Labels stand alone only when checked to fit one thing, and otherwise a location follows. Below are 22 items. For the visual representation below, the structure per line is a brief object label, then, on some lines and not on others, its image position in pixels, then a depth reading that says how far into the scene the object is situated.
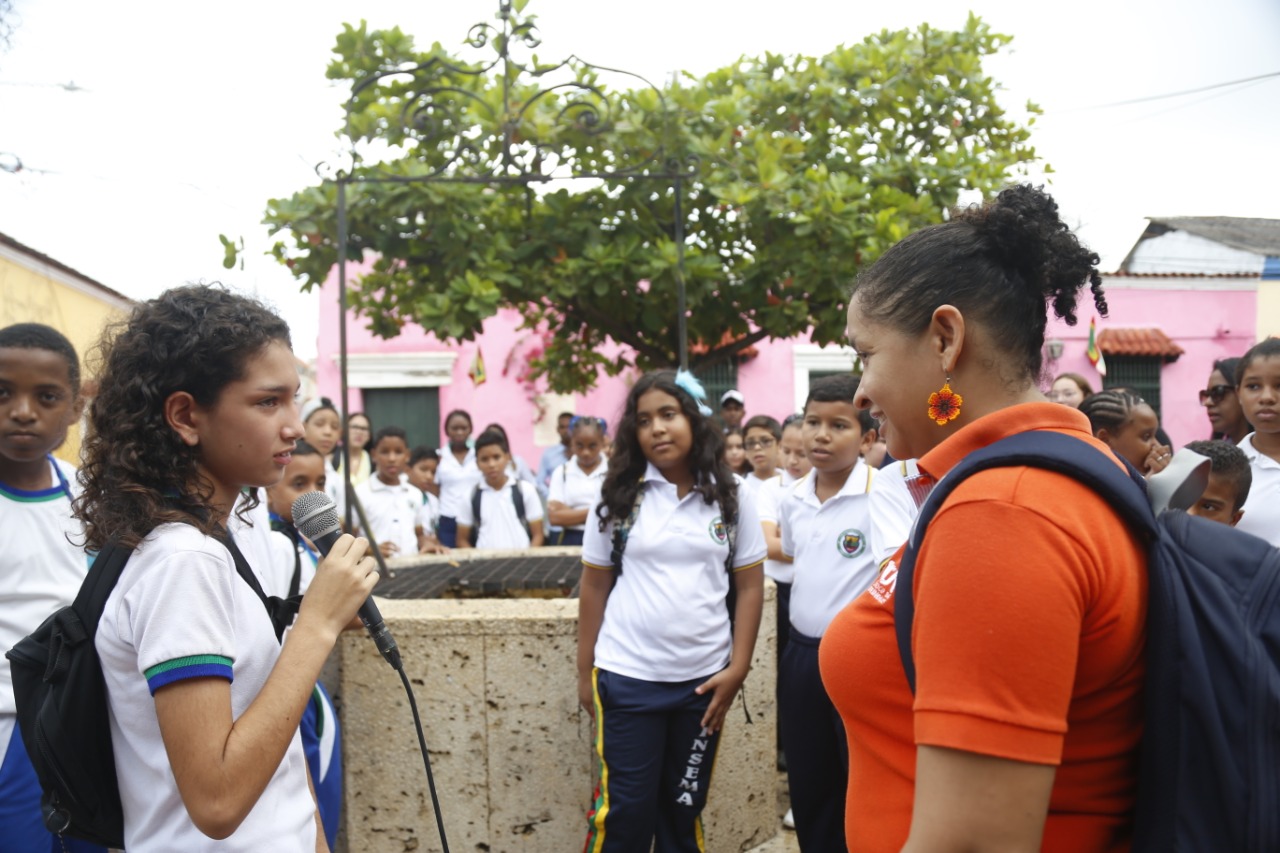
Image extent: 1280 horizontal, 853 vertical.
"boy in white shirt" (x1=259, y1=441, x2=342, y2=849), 2.95
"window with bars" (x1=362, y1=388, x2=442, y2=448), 17.73
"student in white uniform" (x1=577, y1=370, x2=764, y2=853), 3.19
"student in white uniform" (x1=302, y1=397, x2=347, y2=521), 6.26
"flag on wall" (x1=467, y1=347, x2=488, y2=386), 10.77
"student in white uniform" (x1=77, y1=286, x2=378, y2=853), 1.44
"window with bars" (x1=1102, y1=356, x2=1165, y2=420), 17.69
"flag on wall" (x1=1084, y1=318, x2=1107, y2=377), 7.74
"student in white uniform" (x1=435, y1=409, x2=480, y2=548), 7.94
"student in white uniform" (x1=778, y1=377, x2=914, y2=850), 3.39
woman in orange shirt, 1.05
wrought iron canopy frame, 4.77
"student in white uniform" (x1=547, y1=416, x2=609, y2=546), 7.46
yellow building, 5.94
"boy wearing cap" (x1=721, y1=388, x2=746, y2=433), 8.97
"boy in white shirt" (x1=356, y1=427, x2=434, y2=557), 6.57
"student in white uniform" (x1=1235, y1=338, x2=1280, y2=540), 3.37
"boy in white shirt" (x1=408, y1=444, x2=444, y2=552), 8.55
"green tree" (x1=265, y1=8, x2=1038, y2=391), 5.63
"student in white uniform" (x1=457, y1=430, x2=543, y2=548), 7.18
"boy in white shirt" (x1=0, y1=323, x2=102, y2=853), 2.50
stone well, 3.62
